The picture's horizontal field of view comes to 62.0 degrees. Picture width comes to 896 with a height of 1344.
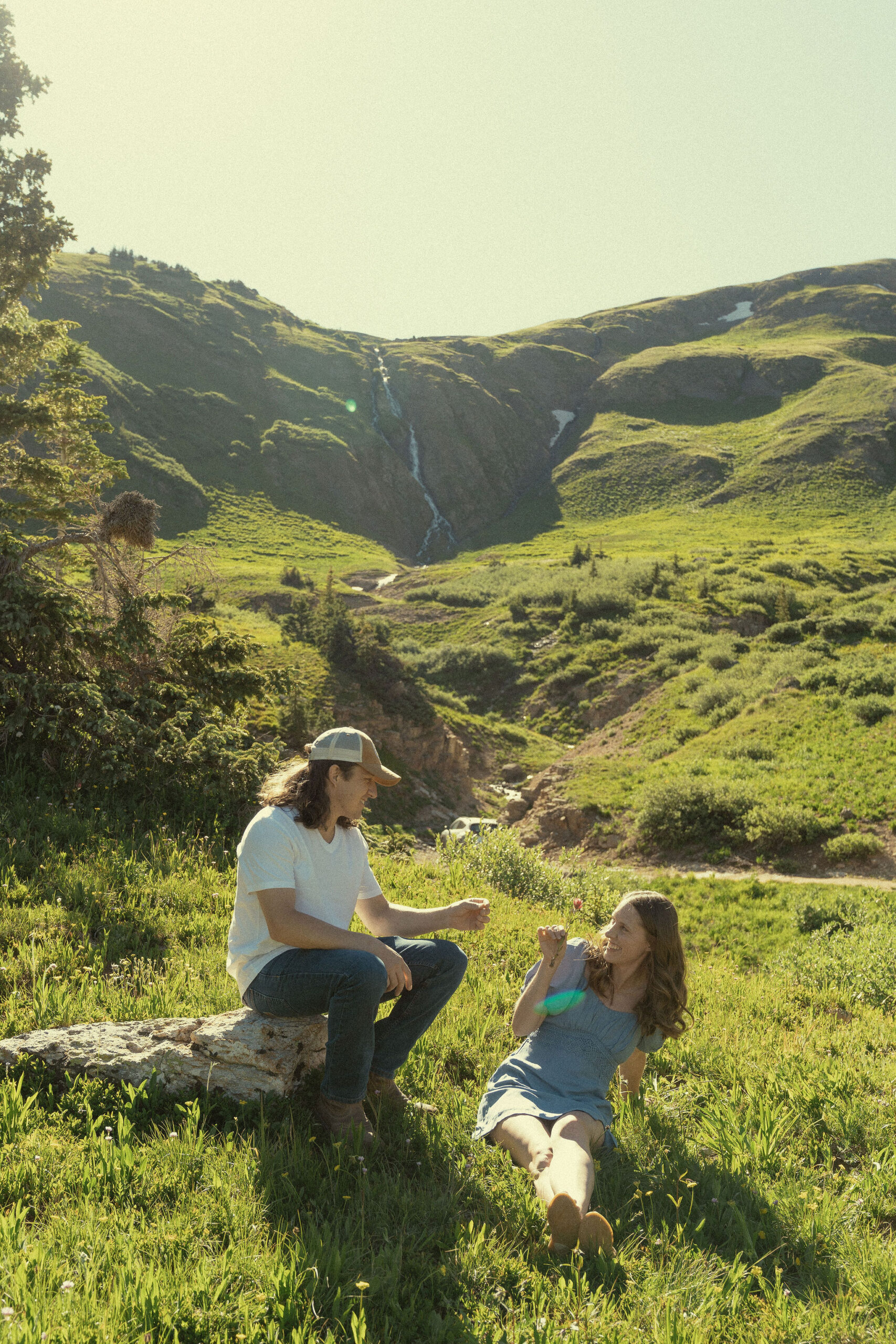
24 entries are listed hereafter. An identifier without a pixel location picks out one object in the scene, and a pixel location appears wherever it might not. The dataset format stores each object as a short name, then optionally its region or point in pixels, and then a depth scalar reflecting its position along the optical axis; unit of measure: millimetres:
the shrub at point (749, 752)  19000
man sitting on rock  3258
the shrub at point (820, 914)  11266
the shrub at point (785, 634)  30297
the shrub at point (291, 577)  49719
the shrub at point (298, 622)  24094
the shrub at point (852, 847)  13711
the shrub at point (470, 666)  37594
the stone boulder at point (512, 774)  25141
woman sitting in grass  3572
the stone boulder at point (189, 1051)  3305
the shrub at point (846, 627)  27906
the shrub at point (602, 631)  37750
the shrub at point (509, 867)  9523
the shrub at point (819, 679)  22141
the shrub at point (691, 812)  15836
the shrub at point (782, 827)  14664
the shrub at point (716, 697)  24500
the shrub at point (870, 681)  20453
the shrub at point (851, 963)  7426
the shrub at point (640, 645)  34188
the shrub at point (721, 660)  28891
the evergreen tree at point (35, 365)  11414
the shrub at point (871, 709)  18859
